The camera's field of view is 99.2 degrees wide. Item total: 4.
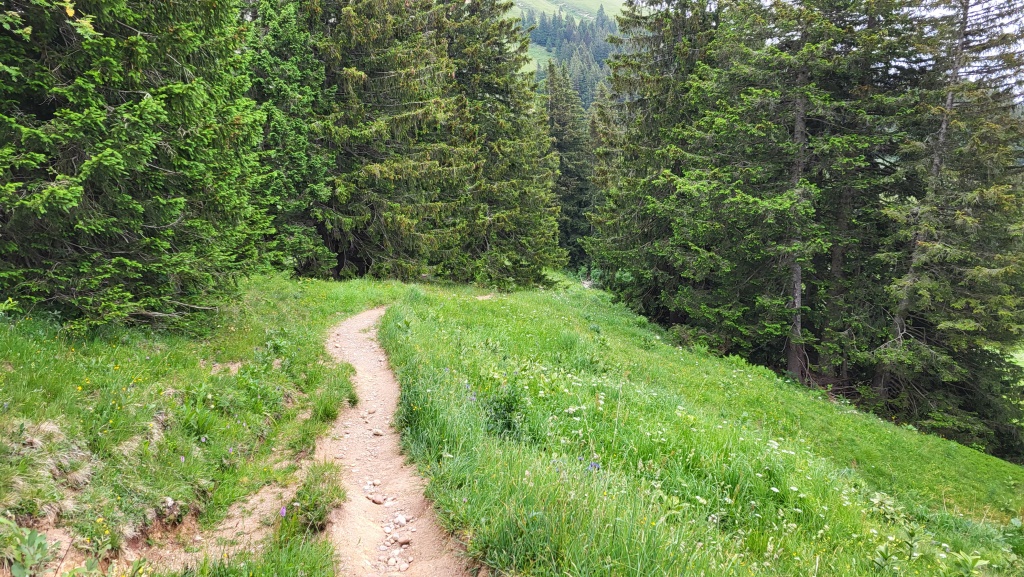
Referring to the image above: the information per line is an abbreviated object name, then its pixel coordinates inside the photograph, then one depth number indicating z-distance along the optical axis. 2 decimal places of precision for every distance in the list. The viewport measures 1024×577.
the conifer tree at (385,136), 18.53
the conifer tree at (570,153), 45.31
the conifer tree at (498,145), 25.50
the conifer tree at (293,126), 16.36
